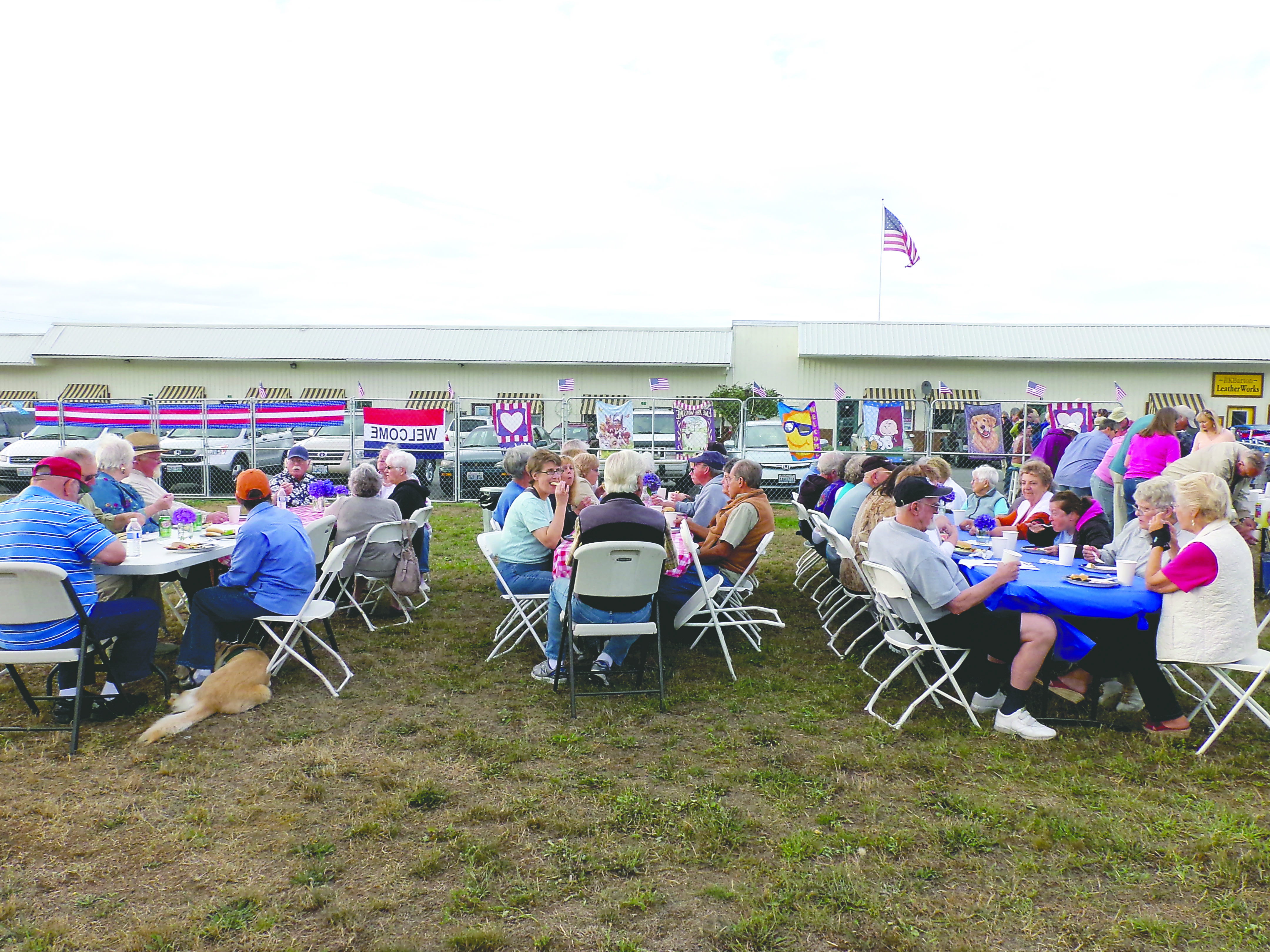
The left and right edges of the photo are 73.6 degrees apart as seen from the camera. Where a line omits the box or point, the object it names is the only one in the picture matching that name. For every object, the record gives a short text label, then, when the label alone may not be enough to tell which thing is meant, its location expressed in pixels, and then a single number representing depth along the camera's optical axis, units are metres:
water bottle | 5.21
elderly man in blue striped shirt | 4.29
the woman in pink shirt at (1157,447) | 8.10
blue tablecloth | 4.30
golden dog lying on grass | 4.38
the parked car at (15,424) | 18.55
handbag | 6.56
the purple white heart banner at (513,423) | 14.28
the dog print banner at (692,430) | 14.17
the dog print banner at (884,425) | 14.41
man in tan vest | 5.93
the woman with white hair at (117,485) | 6.08
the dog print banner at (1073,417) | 14.67
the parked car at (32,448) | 14.40
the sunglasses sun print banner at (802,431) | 14.17
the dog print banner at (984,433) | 14.46
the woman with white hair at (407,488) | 7.21
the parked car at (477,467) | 14.79
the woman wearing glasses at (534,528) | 5.68
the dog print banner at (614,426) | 14.54
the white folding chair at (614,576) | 4.66
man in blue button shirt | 4.96
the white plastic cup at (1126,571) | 4.44
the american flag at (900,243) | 23.91
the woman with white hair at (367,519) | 6.51
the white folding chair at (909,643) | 4.45
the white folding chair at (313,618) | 4.96
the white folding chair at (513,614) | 5.69
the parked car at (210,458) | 15.13
